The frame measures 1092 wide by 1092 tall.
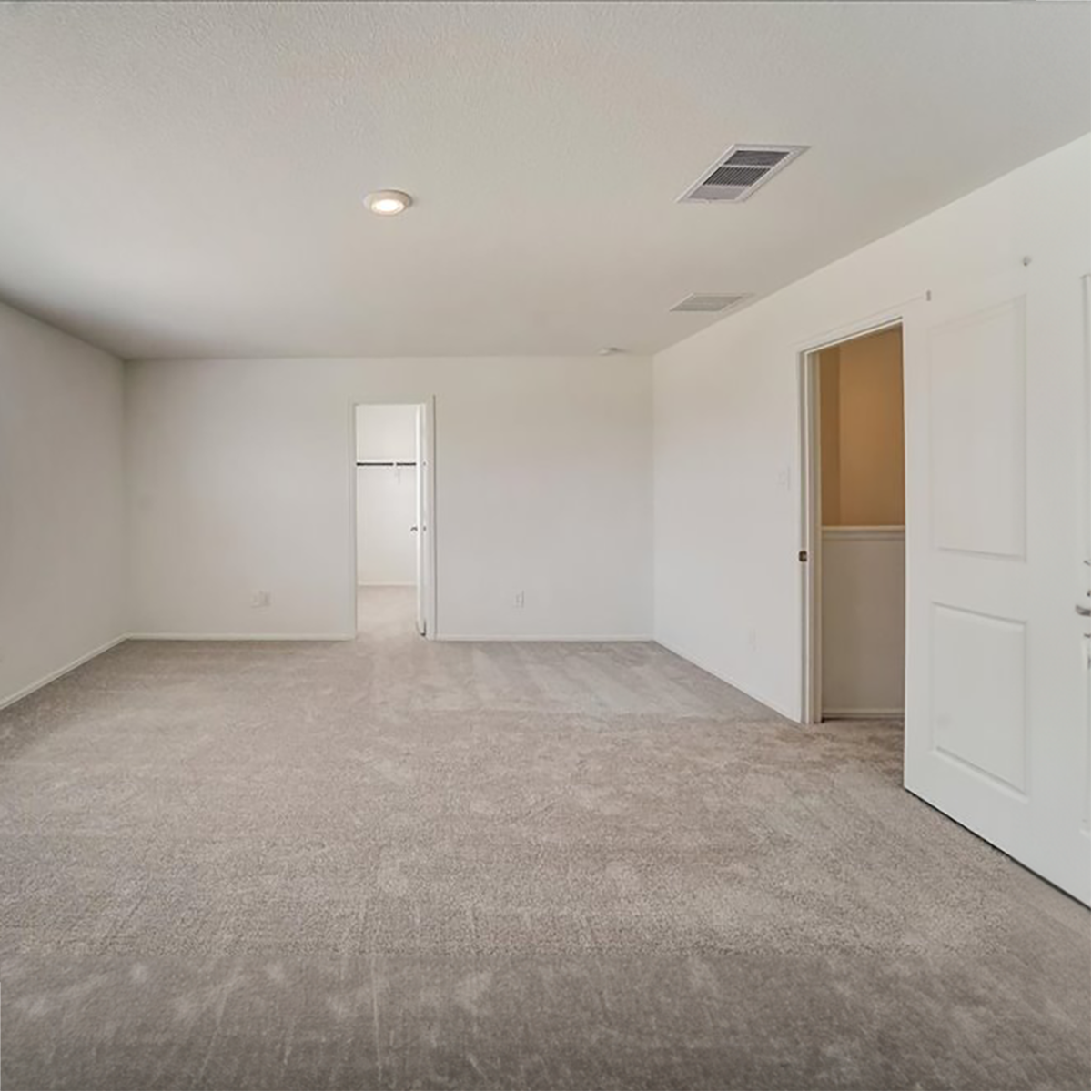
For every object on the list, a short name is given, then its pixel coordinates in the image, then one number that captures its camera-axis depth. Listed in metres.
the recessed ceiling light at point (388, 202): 2.73
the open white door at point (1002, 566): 2.30
